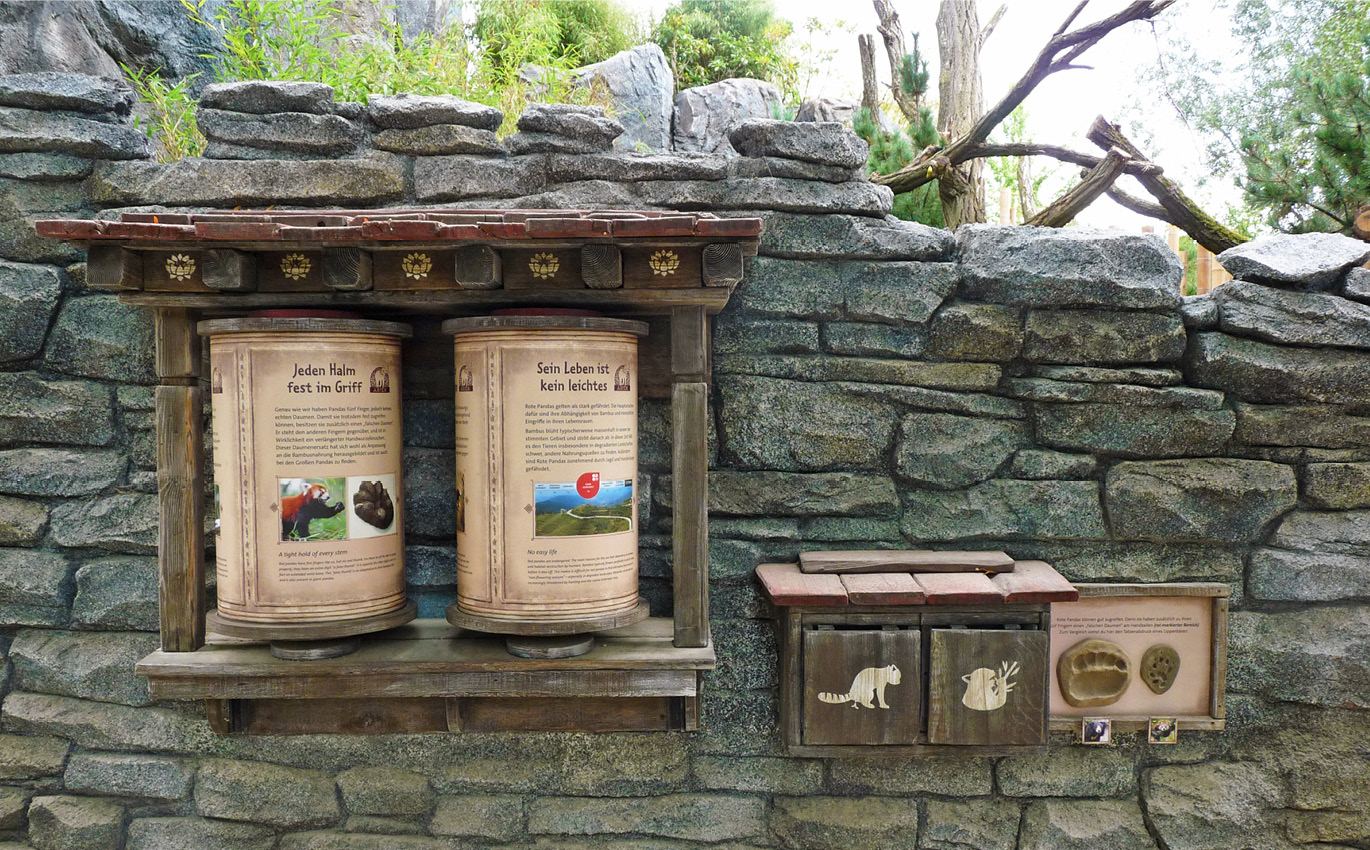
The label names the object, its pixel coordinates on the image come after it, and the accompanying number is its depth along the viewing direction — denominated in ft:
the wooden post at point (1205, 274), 17.35
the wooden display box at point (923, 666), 6.45
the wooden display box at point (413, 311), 5.49
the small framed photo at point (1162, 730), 7.25
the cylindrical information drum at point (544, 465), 5.80
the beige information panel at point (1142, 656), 7.25
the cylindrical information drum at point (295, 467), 5.76
